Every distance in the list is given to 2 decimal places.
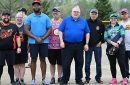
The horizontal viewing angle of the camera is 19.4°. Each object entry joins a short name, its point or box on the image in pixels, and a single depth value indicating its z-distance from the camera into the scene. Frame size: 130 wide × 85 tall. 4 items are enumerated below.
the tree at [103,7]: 37.41
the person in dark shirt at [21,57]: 10.29
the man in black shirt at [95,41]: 10.45
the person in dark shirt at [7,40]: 9.84
